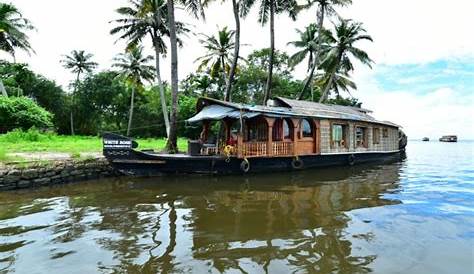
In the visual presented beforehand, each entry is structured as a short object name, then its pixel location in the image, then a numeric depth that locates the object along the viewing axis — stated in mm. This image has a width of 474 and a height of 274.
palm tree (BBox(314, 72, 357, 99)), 33469
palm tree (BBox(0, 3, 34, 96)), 24281
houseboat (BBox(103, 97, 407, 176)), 12953
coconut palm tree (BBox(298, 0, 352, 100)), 24580
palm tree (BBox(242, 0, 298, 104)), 21641
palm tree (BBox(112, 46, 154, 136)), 31109
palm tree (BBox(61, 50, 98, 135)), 40719
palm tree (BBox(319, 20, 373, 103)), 26938
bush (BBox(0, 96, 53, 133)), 21750
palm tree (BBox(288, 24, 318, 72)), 29031
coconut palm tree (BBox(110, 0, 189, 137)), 24125
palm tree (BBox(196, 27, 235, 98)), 27125
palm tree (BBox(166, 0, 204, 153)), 16781
